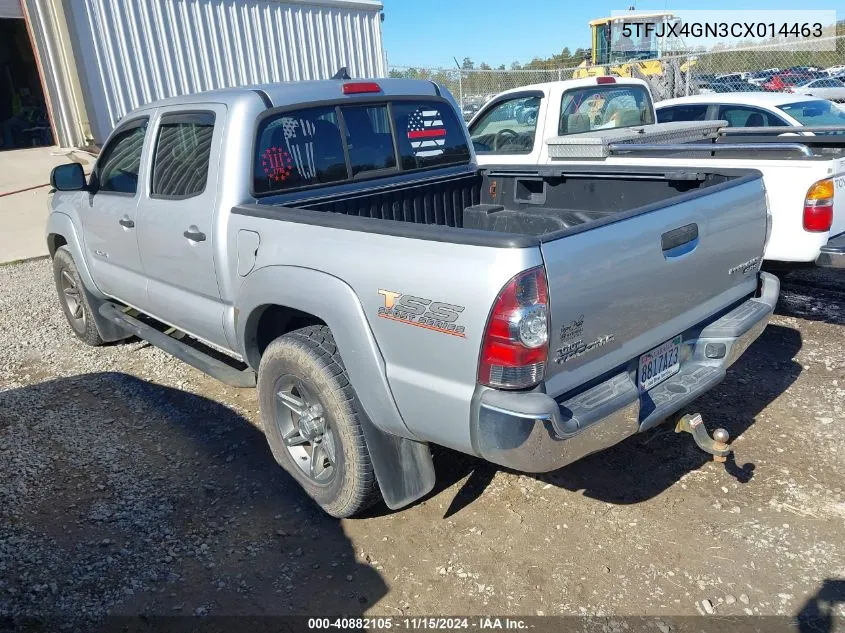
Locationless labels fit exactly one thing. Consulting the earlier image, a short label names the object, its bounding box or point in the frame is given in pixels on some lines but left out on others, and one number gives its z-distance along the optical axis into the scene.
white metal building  10.88
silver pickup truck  2.37
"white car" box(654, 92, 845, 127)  8.18
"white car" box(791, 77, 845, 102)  14.09
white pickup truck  4.54
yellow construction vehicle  19.34
